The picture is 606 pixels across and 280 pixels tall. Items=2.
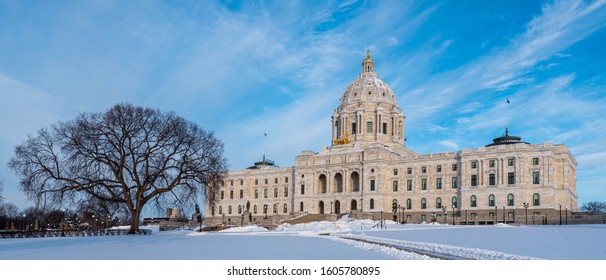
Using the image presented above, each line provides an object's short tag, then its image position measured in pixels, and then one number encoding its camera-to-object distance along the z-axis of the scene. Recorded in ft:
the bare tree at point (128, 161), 162.20
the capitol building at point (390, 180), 287.89
